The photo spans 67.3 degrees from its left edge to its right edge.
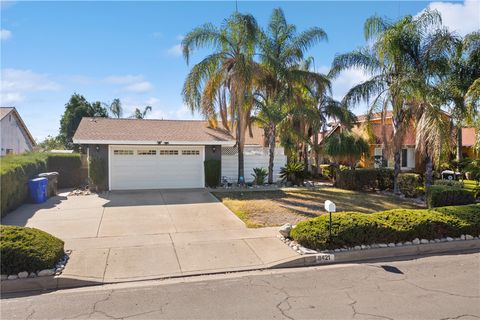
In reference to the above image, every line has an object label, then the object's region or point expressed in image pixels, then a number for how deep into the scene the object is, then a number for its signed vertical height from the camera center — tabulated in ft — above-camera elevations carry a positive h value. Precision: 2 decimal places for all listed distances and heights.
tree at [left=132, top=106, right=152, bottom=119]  152.25 +19.84
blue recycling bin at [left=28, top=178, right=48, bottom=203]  41.46 -3.31
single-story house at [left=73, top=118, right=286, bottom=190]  51.93 +1.29
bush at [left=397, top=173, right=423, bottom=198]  49.83 -3.70
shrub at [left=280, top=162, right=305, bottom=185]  60.59 -2.40
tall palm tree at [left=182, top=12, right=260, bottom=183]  49.32 +13.11
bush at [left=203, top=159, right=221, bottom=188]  54.95 -1.94
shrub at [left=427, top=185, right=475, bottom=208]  37.47 -4.07
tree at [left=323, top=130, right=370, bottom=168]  61.82 +1.81
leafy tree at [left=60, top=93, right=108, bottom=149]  129.08 +17.45
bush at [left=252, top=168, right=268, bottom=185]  58.23 -2.74
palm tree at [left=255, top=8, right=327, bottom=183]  53.88 +14.41
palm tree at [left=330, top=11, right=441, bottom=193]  47.50 +13.18
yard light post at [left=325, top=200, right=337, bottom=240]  23.59 -3.17
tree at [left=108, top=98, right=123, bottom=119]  137.59 +19.86
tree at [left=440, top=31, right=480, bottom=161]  49.83 +12.38
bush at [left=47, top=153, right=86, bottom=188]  56.80 -1.24
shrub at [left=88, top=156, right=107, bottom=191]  50.14 -1.54
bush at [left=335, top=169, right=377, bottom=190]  56.29 -3.22
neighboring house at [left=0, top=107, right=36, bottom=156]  70.44 +6.01
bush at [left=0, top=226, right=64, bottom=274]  18.98 -4.96
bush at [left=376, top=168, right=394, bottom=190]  55.77 -3.09
